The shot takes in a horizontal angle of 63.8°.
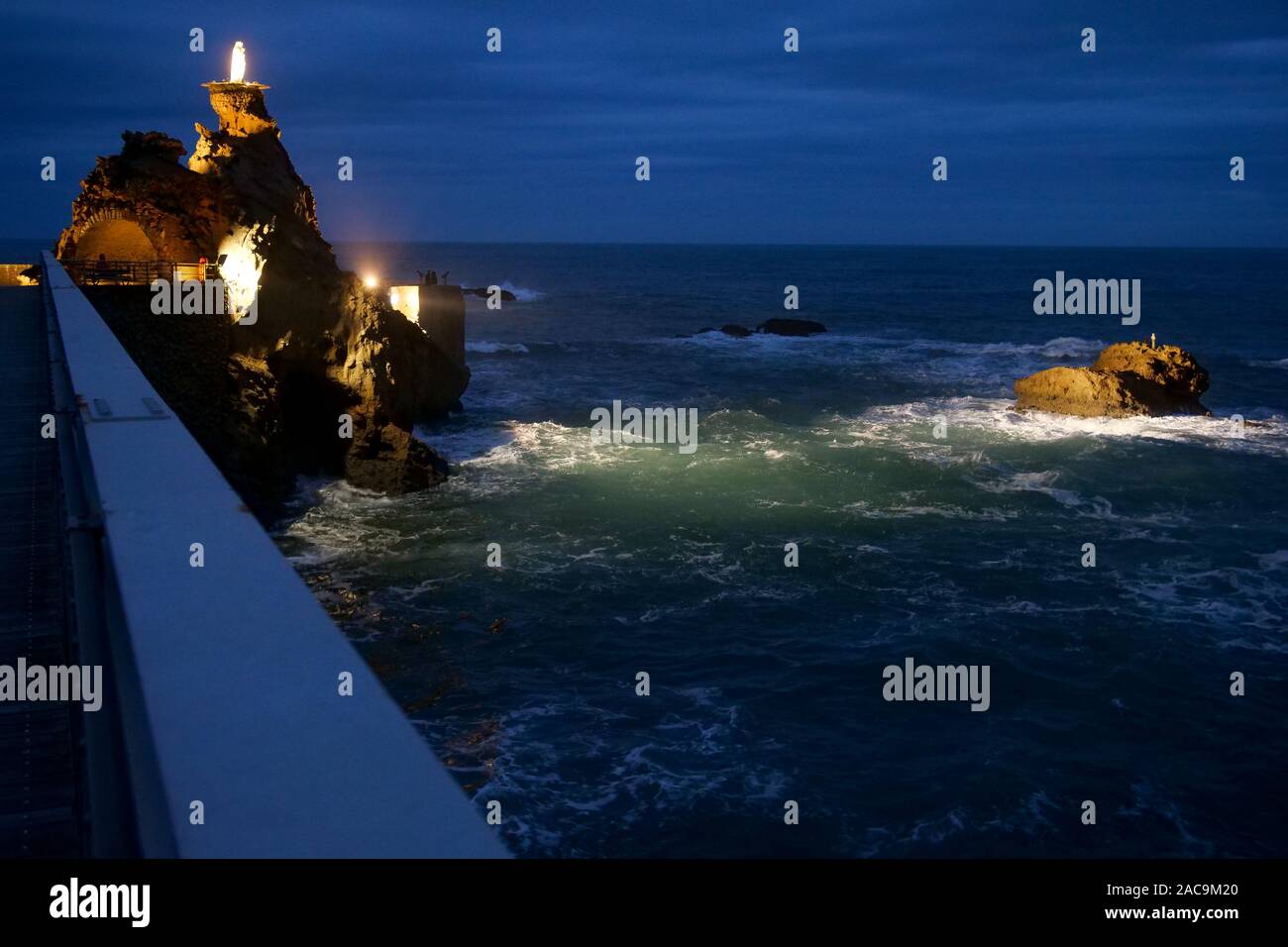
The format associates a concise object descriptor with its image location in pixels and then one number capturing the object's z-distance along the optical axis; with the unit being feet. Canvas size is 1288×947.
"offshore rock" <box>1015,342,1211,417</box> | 131.95
